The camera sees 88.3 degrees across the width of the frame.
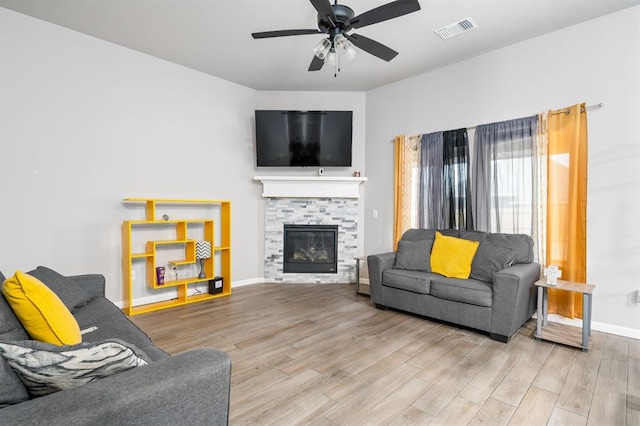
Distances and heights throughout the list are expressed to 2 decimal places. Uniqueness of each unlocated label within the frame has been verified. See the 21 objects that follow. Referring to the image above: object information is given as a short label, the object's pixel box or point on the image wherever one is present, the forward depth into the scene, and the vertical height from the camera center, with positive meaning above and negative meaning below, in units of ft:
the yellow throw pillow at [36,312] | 4.74 -1.50
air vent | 10.50 +5.89
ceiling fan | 7.50 +4.54
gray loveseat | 9.53 -2.49
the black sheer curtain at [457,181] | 13.03 +1.04
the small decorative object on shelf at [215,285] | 14.25 -3.33
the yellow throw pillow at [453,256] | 11.34 -1.73
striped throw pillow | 3.15 -1.51
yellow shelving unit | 12.16 -1.71
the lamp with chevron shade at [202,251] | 13.70 -1.78
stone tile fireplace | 16.71 -0.97
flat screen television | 15.92 +3.44
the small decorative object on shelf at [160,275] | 13.02 -2.63
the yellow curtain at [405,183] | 14.90 +1.10
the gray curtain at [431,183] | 13.79 +1.06
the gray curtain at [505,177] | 11.52 +1.10
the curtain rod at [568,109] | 10.23 +3.15
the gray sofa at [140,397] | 2.86 -1.76
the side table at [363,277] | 15.84 -3.55
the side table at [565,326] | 8.82 -3.43
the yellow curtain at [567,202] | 10.43 +0.16
